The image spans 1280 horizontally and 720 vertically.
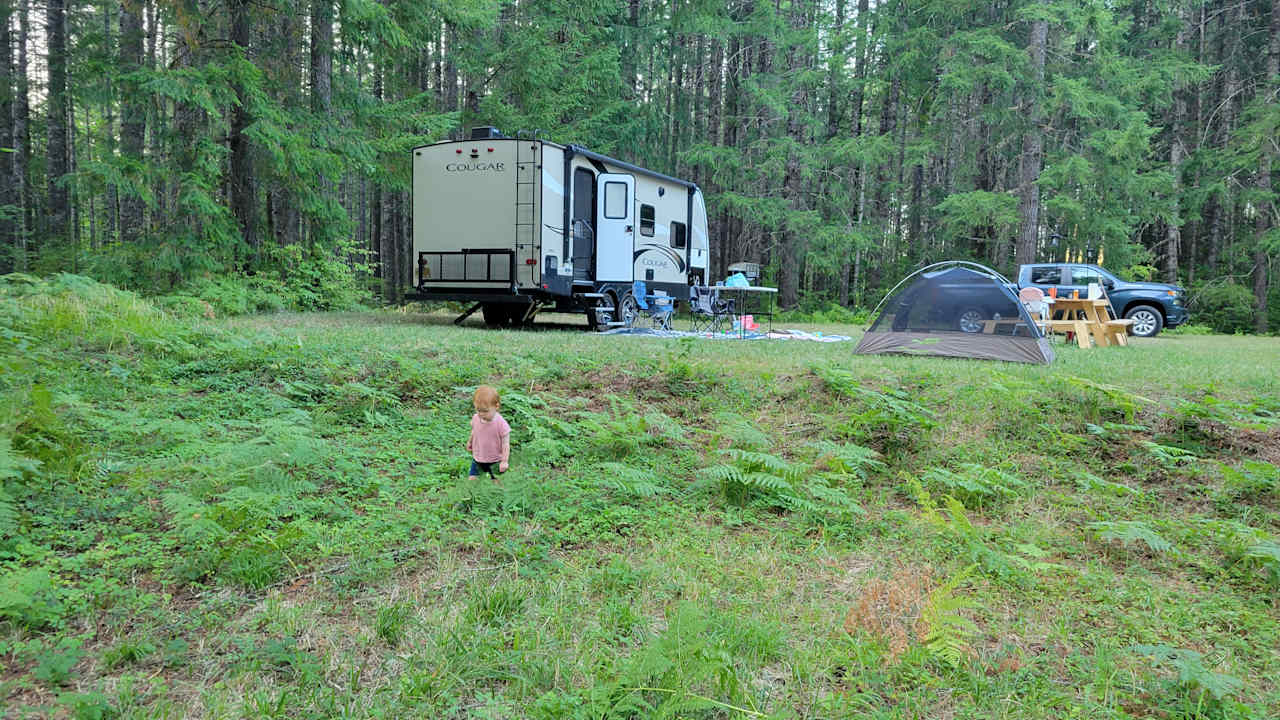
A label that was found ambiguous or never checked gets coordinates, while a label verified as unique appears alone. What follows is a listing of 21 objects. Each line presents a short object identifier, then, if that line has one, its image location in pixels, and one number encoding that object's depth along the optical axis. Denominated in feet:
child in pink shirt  12.83
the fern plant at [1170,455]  15.67
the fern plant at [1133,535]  11.08
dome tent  28.50
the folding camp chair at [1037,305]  35.99
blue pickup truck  52.11
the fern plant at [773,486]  12.88
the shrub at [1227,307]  63.31
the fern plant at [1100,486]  14.28
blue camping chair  44.01
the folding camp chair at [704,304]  48.88
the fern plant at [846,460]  14.79
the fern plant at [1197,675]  7.39
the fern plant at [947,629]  7.96
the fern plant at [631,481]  12.69
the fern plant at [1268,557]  10.55
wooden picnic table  37.91
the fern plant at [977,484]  13.79
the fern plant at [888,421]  16.90
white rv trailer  36.35
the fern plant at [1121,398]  18.13
